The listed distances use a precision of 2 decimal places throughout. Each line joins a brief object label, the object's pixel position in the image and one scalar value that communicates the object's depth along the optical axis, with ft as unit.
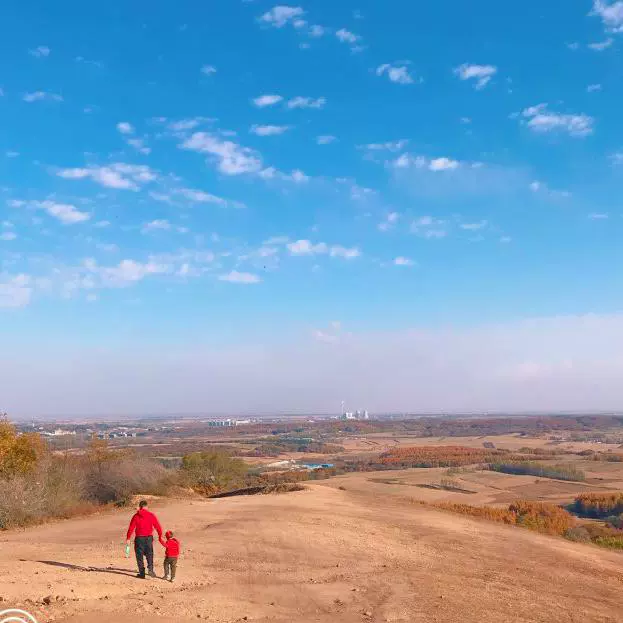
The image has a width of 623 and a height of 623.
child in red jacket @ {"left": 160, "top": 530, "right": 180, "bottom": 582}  45.37
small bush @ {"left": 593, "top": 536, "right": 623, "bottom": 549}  84.30
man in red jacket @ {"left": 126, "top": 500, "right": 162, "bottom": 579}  45.21
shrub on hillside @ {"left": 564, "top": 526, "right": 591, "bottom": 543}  87.52
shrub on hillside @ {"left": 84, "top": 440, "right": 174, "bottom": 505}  108.27
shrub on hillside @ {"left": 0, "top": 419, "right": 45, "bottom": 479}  97.60
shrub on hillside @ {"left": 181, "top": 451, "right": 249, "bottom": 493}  145.59
